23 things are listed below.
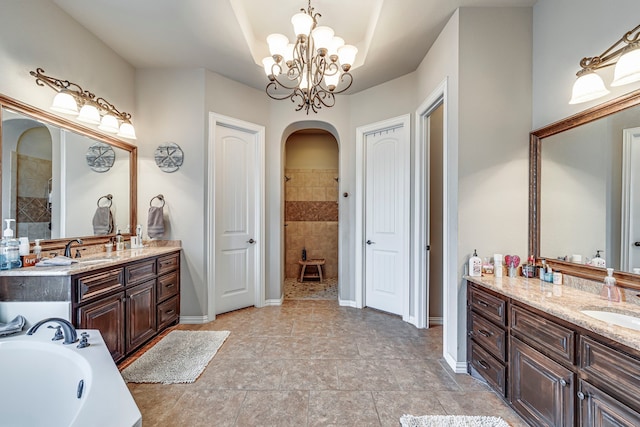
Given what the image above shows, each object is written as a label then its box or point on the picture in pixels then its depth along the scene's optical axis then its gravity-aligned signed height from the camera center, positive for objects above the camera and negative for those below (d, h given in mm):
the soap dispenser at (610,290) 1562 -428
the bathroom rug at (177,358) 2150 -1263
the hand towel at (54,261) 1958 -346
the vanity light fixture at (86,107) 2242 +984
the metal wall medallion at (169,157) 3264 +666
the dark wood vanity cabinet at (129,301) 2008 -754
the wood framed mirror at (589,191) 1591 +159
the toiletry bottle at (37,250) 2057 -280
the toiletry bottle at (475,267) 2178 -412
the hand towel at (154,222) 3121 -94
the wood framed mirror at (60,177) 2010 +319
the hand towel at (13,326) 1573 -655
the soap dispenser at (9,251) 1863 -255
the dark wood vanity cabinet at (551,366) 1158 -788
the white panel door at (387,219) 3385 -59
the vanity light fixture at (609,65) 1421 +814
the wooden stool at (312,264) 5258 -1020
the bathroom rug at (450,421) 1653 -1253
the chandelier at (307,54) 1999 +1250
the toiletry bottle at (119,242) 2889 -303
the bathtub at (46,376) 1264 -797
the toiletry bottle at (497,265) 2141 -391
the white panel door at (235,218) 3490 -55
